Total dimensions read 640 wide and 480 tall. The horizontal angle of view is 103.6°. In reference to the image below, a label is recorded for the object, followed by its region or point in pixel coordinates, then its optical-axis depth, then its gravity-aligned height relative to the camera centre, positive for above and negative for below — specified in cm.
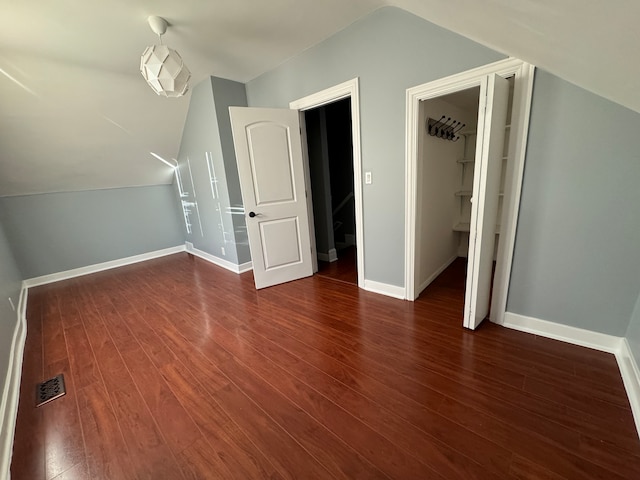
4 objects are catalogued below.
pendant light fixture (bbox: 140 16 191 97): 176 +85
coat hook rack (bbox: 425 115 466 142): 232 +41
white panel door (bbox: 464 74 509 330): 157 -19
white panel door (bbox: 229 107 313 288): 264 -9
